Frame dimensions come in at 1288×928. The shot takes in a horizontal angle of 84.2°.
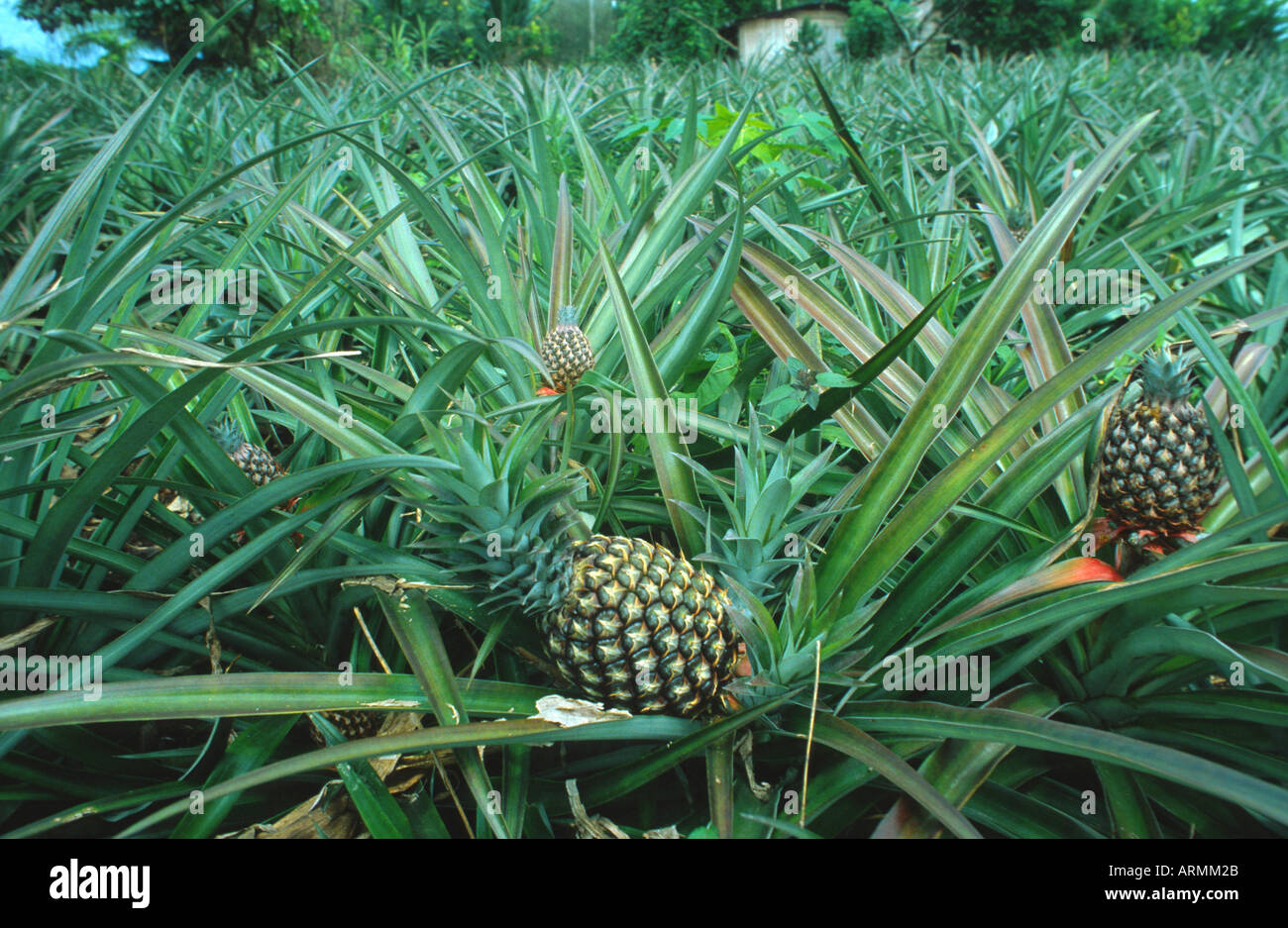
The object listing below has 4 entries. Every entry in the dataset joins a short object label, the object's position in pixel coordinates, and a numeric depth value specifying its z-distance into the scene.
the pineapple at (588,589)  0.89
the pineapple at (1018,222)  2.26
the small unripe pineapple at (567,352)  1.41
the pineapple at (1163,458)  1.02
